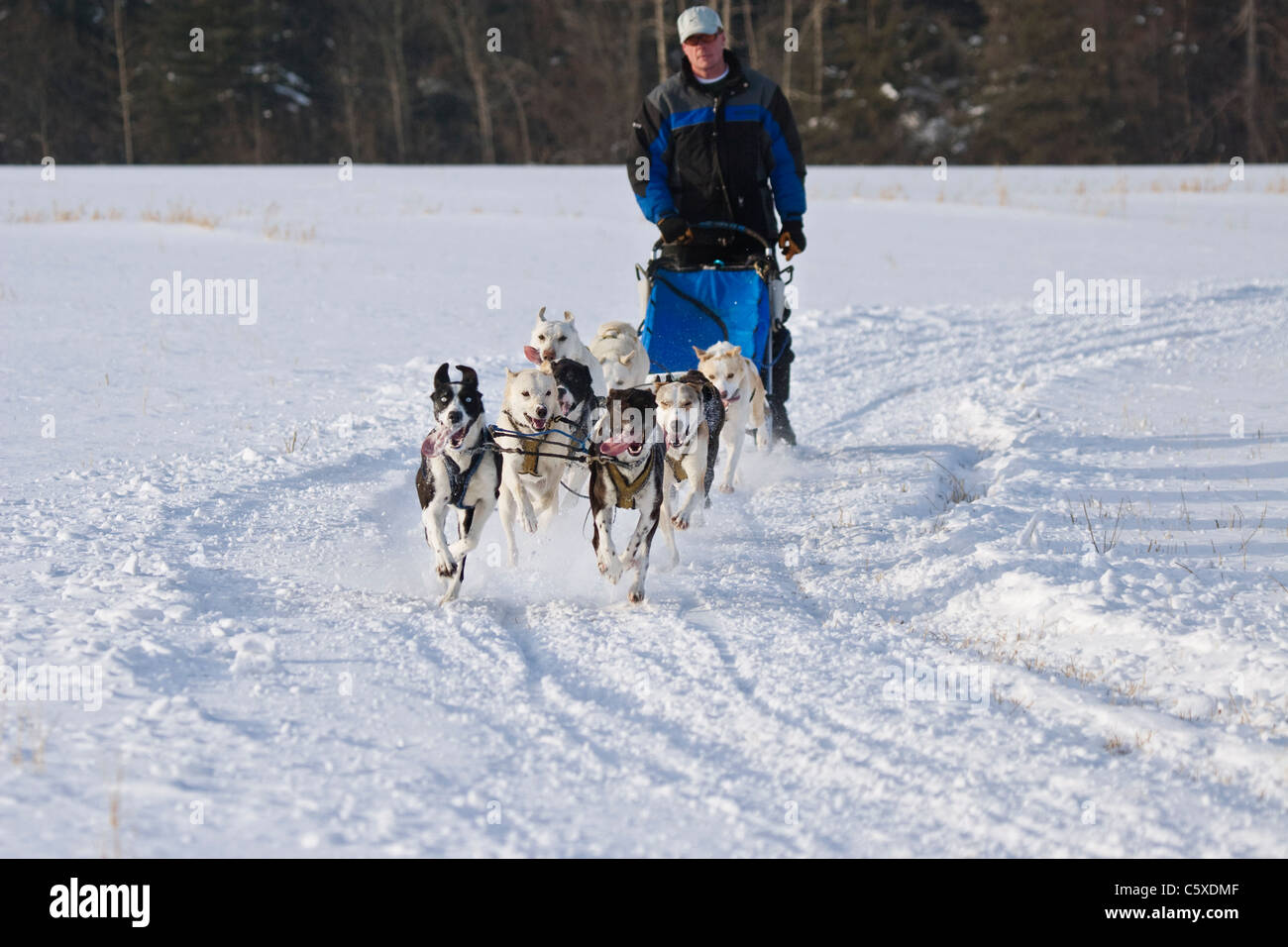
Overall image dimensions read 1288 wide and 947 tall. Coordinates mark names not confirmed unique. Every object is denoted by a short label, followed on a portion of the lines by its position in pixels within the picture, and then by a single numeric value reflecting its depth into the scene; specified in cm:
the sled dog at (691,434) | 1083
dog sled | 1356
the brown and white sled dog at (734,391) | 1230
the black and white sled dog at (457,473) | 938
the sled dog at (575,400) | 1133
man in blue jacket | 1326
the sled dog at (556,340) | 1252
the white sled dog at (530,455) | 1074
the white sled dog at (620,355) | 1347
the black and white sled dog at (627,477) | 984
